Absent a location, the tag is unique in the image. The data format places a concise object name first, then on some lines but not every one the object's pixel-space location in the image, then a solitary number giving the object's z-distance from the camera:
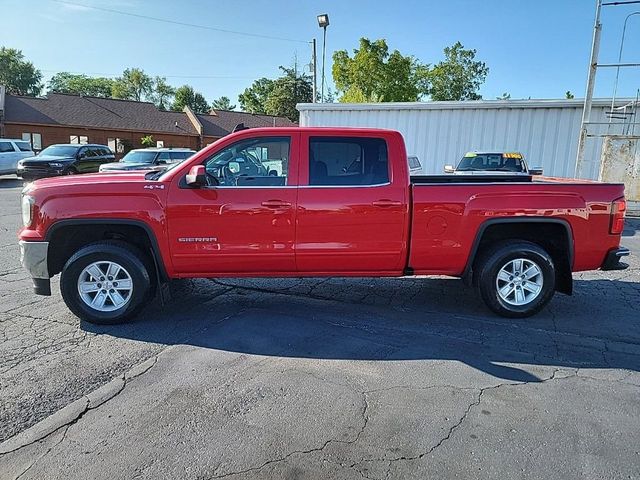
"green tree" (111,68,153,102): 83.56
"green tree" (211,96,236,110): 90.28
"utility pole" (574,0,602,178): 12.51
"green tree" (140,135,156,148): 37.87
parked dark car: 18.84
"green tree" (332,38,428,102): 35.34
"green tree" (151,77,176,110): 88.62
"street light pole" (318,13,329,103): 20.94
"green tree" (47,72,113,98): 86.56
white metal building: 14.80
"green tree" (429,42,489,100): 49.47
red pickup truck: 4.44
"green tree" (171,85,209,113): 67.88
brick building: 34.84
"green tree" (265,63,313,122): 59.78
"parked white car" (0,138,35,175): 21.58
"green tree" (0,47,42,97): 70.56
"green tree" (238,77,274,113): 72.62
